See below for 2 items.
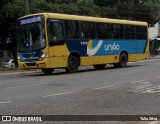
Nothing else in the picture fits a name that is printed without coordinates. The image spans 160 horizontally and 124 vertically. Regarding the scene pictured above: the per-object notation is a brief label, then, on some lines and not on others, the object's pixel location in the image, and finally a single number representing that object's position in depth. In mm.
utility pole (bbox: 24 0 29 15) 31627
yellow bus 24375
